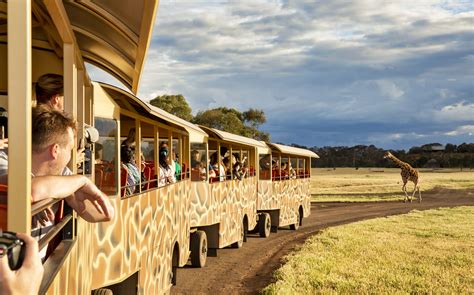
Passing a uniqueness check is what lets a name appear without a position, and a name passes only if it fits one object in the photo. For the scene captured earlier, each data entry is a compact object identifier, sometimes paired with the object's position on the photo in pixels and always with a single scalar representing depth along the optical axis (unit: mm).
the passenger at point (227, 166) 14299
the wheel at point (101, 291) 5940
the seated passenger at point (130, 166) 7039
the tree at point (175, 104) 56488
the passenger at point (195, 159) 12000
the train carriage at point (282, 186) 18219
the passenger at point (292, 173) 20956
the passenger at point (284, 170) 20047
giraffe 33691
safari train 2389
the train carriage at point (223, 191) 12195
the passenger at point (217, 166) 13469
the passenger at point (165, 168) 9087
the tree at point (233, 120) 59688
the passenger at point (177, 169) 10067
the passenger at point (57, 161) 2865
